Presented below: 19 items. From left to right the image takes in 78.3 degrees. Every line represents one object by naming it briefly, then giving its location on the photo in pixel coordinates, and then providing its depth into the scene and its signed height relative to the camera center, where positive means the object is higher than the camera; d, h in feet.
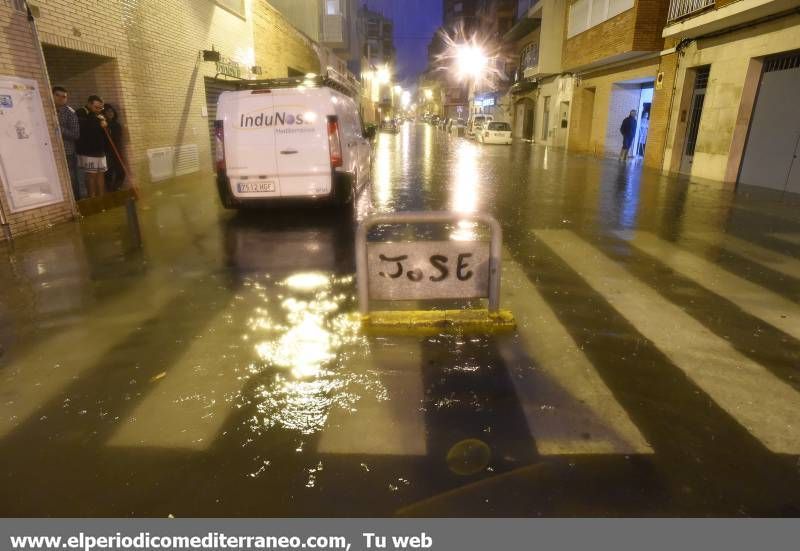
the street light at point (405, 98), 538.88 +20.34
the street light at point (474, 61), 149.38 +17.03
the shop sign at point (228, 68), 51.56 +5.04
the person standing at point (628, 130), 64.08 -1.55
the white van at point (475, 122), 119.55 -1.12
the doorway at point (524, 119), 122.42 -0.39
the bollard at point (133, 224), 22.65 -4.76
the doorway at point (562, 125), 90.07 -1.32
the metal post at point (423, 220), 12.91 -3.21
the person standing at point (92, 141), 31.65 -1.54
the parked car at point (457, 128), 153.71 -3.39
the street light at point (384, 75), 278.26 +24.00
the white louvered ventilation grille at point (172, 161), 39.73 -3.72
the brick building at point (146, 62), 27.37 +3.83
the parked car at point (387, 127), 168.10 -3.89
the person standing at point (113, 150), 34.37 -2.29
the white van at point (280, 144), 25.86 -1.41
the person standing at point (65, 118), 28.63 -0.11
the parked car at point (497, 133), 99.66 -3.04
